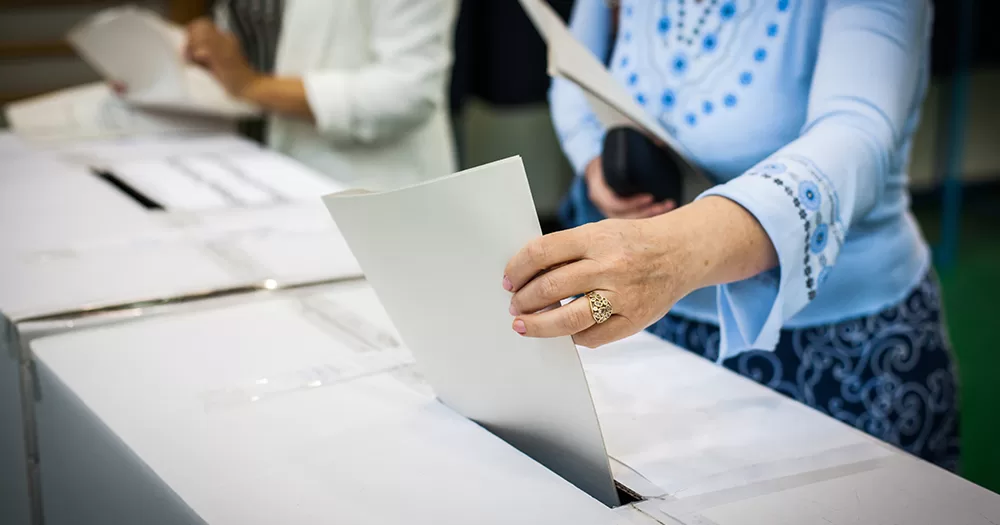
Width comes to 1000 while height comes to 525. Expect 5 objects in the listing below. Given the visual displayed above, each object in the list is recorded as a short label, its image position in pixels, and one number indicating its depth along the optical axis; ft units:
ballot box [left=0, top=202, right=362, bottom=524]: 3.13
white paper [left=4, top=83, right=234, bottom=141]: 6.87
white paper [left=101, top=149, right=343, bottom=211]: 4.95
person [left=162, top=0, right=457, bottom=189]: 5.82
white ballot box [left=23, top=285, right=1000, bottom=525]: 2.15
